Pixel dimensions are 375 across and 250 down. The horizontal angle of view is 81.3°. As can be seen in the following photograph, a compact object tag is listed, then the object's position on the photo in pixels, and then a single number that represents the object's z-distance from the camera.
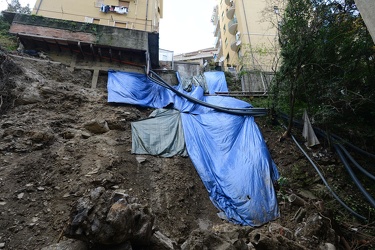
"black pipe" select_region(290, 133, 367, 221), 4.01
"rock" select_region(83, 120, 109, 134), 5.73
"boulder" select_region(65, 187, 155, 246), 2.05
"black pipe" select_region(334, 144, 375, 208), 4.02
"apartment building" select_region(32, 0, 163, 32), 10.63
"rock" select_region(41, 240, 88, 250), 2.12
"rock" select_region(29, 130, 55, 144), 4.85
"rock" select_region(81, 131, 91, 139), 5.40
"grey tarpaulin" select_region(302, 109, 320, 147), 5.57
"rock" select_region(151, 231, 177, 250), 2.41
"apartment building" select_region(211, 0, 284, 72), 13.12
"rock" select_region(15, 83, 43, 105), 5.84
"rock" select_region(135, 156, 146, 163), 5.06
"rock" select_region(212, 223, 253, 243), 2.58
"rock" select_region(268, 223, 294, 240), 3.45
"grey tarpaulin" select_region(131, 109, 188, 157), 5.43
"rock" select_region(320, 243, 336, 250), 3.17
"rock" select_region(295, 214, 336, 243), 3.39
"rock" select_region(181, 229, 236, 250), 2.33
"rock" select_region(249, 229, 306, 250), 2.76
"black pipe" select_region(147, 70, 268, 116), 6.61
